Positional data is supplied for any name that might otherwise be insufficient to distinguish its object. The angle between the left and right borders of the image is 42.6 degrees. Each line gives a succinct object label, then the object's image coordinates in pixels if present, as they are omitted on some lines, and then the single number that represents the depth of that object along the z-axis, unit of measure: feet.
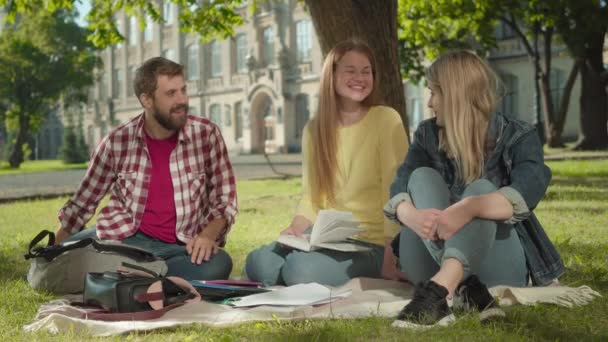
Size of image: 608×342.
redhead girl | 14.46
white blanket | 11.57
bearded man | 14.99
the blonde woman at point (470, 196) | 11.43
